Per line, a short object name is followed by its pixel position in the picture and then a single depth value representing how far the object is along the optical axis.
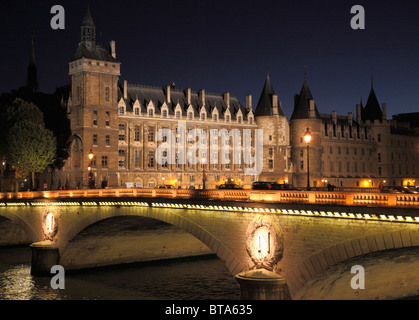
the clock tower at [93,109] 93.44
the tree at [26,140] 79.69
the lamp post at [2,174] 95.53
